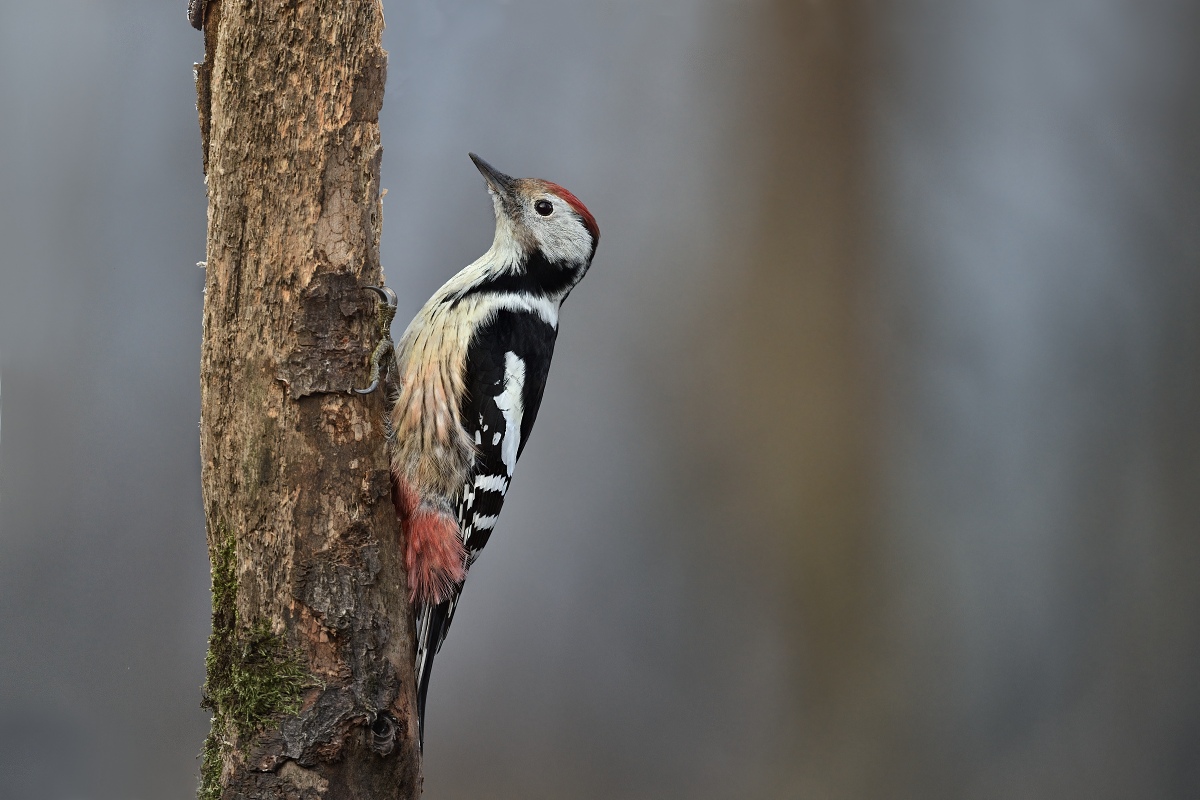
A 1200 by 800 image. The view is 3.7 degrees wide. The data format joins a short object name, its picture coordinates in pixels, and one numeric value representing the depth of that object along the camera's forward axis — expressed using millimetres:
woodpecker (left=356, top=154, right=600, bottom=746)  6189
